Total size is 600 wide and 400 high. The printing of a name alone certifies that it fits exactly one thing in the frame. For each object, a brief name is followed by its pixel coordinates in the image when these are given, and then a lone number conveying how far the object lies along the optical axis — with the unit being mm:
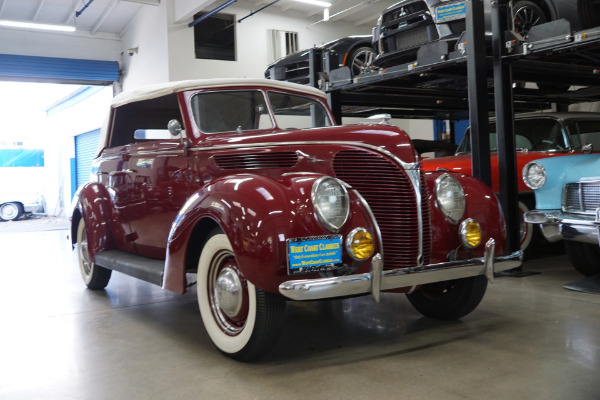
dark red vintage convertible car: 2691
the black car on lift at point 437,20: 4887
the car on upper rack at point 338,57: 7129
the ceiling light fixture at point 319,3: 12130
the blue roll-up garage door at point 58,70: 12836
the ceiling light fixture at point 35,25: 11273
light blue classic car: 4070
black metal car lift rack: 4867
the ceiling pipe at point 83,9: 11742
